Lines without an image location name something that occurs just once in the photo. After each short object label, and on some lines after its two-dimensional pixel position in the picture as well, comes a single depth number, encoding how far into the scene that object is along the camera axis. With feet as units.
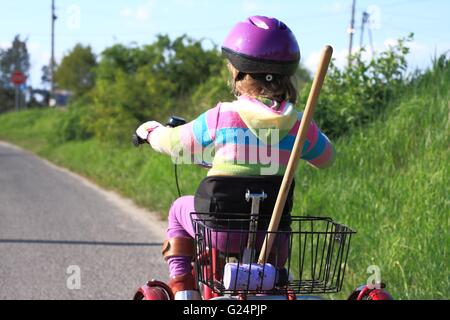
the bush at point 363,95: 26.27
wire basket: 8.23
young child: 8.77
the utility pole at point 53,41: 129.56
